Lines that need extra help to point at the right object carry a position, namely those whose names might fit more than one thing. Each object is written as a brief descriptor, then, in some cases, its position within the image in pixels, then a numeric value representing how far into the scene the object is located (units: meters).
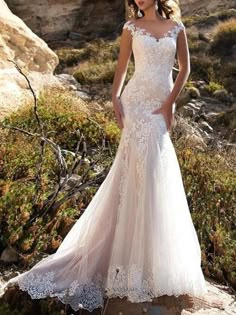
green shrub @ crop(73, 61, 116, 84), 13.62
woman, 3.39
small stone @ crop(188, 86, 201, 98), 12.92
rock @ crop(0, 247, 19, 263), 4.24
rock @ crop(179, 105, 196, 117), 11.91
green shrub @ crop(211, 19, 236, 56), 16.25
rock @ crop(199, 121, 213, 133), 11.48
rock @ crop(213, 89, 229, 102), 13.17
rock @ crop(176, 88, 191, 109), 12.49
